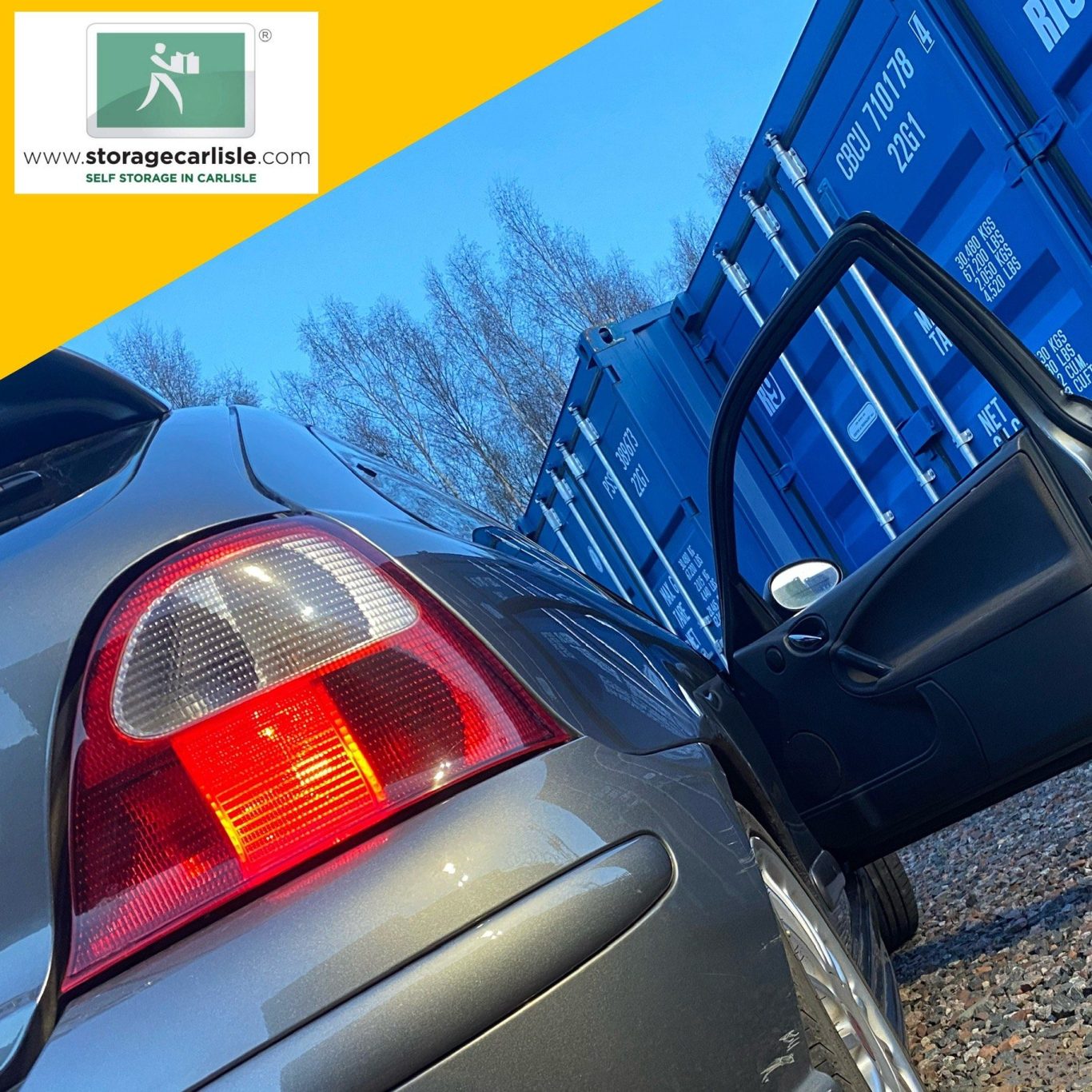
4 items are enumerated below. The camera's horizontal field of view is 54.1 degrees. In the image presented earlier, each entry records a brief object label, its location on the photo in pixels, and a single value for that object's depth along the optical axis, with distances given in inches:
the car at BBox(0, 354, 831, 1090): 29.5
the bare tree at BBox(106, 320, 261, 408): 604.4
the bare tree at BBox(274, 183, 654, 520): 618.8
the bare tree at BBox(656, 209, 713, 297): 716.0
